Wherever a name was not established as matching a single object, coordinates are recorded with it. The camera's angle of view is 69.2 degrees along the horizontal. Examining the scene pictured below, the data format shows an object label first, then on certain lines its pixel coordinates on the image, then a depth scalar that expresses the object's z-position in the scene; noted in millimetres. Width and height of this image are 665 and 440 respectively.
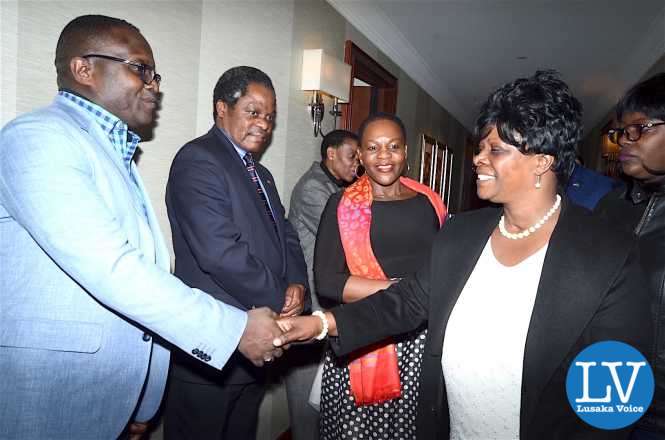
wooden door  4348
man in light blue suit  1194
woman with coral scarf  2002
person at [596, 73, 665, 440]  1417
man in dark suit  1732
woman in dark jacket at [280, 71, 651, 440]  1252
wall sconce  3393
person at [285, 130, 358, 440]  2730
